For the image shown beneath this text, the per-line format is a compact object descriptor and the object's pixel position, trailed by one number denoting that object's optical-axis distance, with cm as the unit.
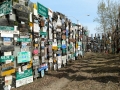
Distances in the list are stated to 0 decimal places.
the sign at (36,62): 518
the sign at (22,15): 448
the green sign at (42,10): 548
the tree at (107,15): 1788
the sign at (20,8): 438
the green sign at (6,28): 391
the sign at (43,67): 551
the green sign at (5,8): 393
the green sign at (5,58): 388
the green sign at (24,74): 448
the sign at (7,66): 390
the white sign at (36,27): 531
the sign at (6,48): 390
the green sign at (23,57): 449
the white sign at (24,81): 448
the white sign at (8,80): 401
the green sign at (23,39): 451
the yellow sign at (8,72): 390
